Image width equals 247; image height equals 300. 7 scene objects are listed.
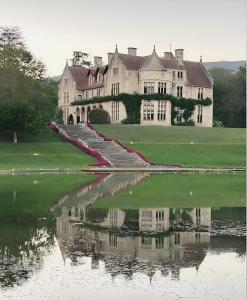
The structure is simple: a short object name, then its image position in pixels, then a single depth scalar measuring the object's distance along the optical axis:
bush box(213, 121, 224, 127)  96.21
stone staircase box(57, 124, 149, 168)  54.28
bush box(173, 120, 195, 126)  87.03
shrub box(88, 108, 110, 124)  83.75
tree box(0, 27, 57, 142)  62.69
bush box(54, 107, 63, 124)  100.84
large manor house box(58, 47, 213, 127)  84.75
